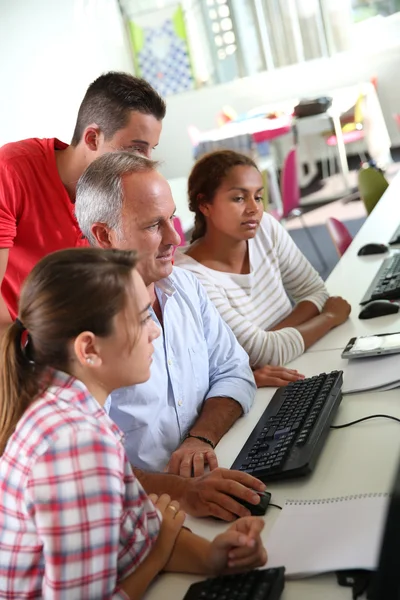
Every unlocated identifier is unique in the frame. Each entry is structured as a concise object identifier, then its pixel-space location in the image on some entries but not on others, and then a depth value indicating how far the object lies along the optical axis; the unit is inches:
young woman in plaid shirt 41.5
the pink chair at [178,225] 129.5
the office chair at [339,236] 138.8
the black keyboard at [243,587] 43.2
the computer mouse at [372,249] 120.6
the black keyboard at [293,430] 57.4
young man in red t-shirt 83.1
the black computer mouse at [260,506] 53.6
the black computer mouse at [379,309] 91.3
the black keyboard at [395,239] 123.9
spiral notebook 45.3
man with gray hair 66.5
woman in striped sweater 92.4
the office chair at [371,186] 170.1
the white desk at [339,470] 45.2
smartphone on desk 76.8
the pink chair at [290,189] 238.4
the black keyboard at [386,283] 96.1
